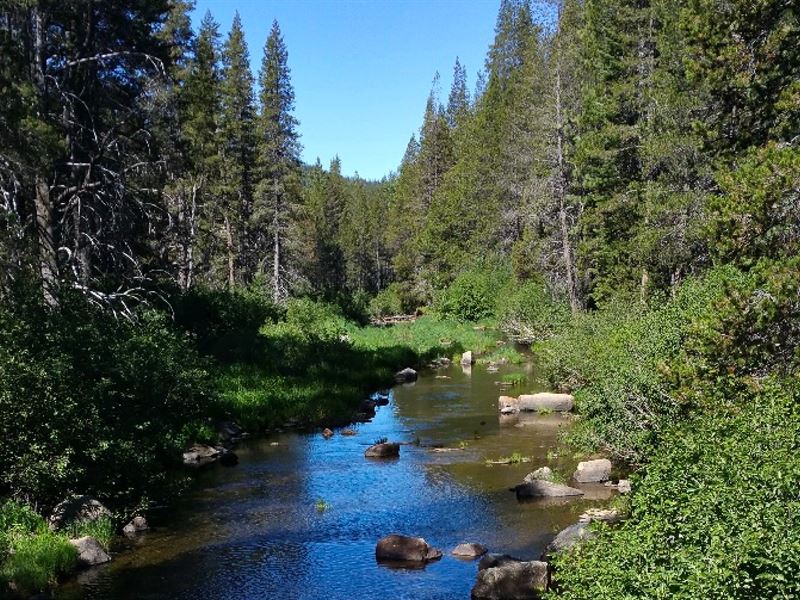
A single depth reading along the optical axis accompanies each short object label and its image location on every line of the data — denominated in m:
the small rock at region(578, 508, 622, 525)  15.95
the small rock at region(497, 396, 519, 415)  28.83
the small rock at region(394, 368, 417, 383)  37.47
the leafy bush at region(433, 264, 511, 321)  61.16
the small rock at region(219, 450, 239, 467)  22.56
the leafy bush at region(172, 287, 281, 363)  33.24
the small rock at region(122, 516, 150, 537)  16.52
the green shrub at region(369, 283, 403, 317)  83.62
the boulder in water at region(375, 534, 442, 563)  14.81
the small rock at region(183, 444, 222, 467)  22.50
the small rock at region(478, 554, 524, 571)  13.85
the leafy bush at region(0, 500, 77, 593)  13.42
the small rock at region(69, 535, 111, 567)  14.66
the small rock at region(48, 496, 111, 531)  15.40
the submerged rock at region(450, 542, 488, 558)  14.90
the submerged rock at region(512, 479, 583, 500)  18.41
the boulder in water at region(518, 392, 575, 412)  28.53
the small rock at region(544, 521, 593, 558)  13.89
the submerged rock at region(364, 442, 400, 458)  23.00
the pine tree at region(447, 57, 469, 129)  96.31
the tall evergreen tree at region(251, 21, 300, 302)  52.22
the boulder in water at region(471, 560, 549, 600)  12.77
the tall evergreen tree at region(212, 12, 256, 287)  54.56
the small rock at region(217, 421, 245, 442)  25.41
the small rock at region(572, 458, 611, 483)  19.50
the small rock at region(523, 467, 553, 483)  19.48
